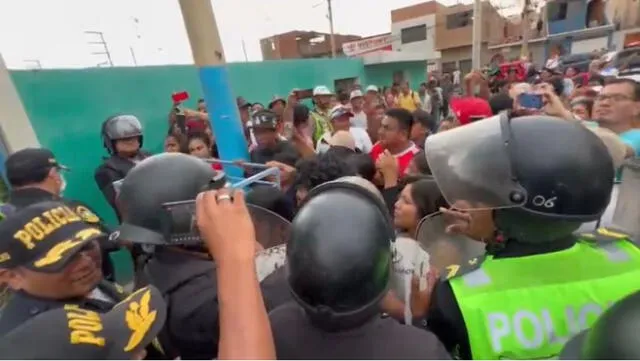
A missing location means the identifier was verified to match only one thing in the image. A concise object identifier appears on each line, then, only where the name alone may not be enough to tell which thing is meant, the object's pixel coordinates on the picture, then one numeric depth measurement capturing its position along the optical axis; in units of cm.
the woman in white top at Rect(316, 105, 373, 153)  456
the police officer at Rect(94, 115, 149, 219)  343
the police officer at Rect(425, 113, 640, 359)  107
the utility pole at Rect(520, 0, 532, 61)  1884
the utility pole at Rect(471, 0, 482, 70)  1030
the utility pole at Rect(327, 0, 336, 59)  2544
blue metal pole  307
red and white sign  2025
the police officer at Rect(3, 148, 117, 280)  248
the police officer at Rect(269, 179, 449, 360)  95
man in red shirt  325
